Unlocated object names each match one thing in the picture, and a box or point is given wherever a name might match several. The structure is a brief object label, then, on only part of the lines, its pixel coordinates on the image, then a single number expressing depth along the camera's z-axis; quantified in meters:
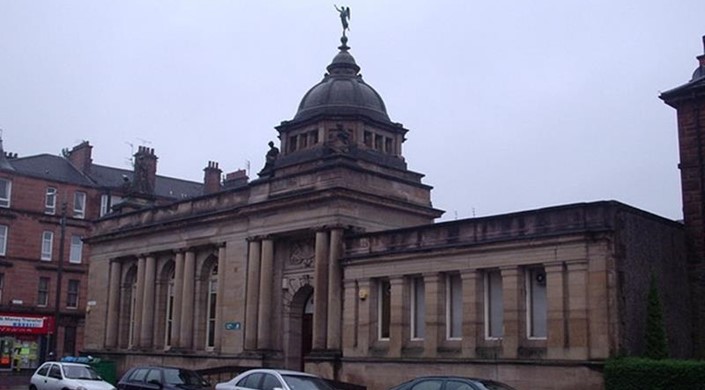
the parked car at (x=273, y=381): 19.64
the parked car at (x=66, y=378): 25.30
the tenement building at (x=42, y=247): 55.91
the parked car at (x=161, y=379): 23.78
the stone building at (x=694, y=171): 26.48
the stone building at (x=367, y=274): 23.20
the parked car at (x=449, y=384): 18.28
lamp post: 41.00
